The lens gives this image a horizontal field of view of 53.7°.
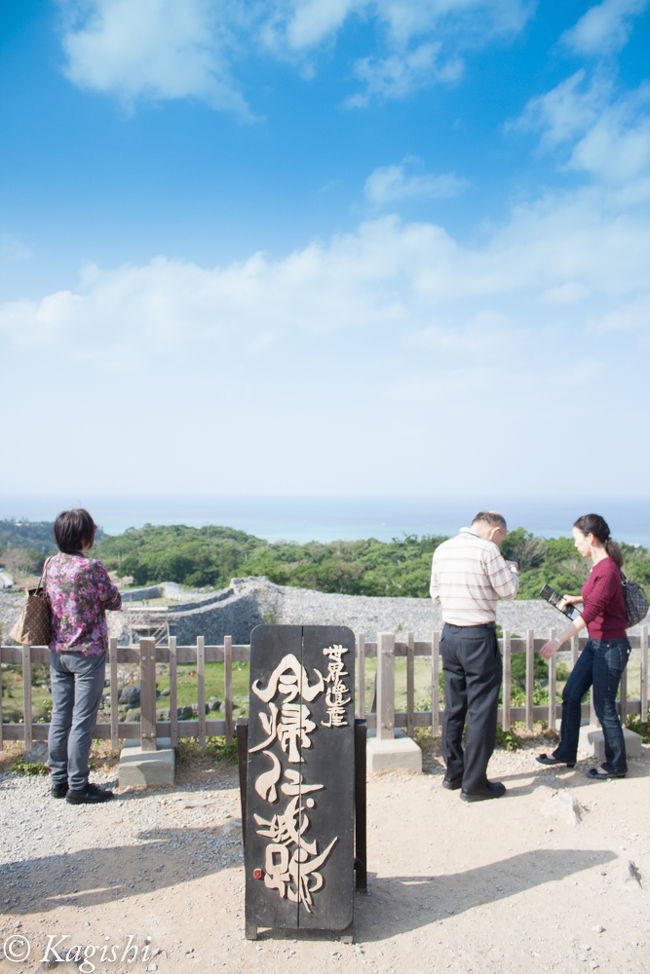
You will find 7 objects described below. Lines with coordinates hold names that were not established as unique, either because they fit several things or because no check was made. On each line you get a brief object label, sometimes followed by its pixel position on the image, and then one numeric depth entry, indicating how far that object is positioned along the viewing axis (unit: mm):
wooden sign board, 3027
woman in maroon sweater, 4621
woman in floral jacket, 4316
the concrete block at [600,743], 5324
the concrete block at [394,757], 5004
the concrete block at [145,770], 4752
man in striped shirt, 4363
